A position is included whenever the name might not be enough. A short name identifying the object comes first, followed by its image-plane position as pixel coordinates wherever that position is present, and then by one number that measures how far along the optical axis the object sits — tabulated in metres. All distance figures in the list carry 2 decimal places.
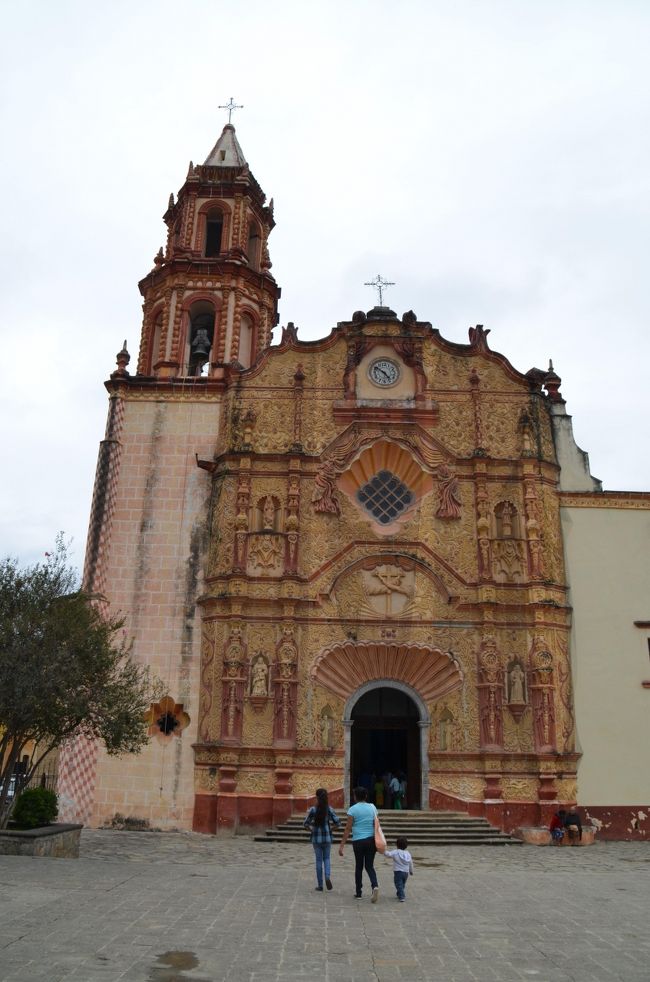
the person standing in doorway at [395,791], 20.38
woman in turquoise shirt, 10.02
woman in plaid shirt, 10.61
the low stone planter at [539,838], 18.75
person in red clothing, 18.72
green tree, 13.75
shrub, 14.59
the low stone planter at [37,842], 13.26
